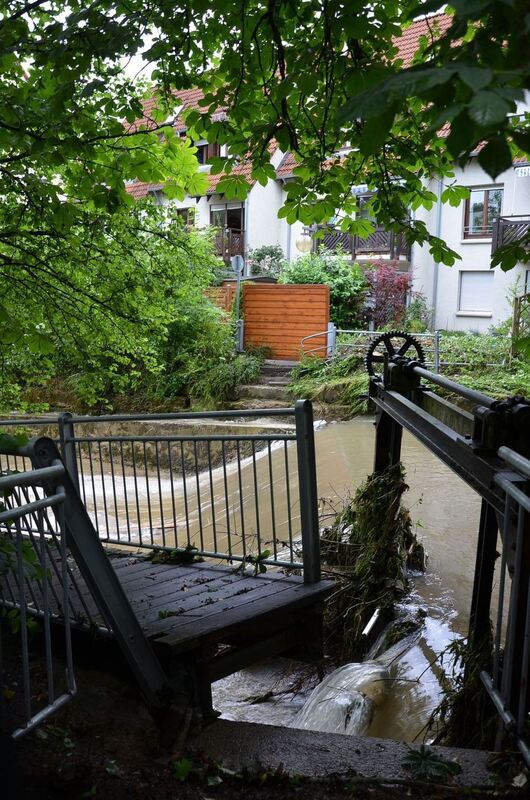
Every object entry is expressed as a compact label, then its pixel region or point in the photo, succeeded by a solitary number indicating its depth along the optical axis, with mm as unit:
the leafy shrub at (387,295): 25406
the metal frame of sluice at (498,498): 2871
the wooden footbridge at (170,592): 3061
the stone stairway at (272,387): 20562
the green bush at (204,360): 21547
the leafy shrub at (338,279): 25516
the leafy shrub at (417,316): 24984
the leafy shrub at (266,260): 30312
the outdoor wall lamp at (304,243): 29266
